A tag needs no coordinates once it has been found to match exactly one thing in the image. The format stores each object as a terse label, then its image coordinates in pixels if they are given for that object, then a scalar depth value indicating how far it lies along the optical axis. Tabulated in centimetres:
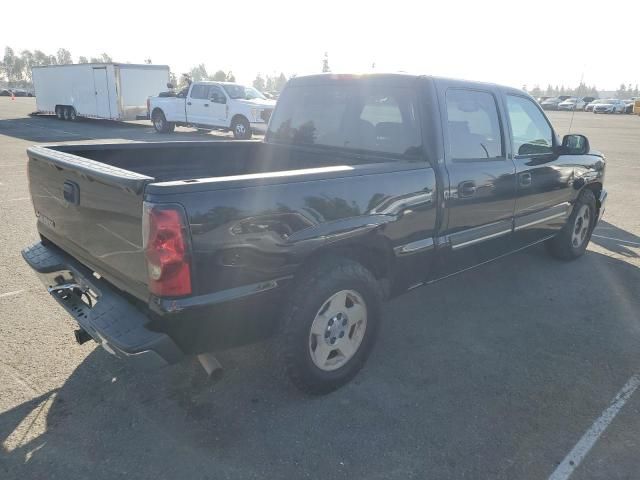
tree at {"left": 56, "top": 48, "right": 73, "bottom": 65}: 15852
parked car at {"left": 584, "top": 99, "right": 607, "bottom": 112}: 5366
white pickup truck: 1614
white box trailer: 2019
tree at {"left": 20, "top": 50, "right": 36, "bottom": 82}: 13918
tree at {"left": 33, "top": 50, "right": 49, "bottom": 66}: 14200
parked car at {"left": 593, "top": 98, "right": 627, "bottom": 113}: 5147
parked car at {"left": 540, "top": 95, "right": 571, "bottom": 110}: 5866
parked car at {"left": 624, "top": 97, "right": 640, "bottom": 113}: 5294
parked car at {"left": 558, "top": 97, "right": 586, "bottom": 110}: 5617
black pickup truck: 227
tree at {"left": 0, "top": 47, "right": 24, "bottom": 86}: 13238
